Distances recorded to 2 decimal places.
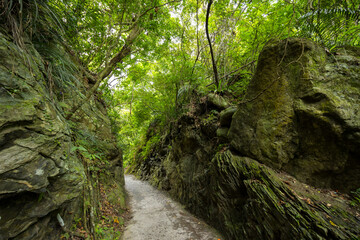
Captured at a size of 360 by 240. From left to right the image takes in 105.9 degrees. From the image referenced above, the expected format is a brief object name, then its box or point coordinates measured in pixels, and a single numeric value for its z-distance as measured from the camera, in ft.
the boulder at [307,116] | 9.61
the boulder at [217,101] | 19.35
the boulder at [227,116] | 15.94
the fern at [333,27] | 10.69
